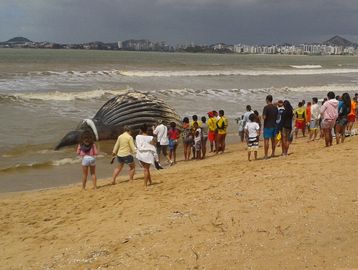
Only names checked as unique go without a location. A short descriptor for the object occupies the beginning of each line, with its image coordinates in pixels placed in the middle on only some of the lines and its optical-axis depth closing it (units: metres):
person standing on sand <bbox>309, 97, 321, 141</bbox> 15.94
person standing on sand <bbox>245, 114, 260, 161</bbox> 11.50
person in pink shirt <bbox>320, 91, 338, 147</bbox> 12.05
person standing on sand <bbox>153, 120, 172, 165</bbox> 13.09
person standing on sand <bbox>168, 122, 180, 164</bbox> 13.42
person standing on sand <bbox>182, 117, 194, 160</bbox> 13.84
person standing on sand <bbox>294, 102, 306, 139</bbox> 16.87
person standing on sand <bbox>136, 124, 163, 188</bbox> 9.49
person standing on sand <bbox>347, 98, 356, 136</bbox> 14.57
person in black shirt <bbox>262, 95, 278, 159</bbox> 11.23
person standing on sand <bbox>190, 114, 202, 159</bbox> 13.46
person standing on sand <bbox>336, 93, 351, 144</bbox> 12.48
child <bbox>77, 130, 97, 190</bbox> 9.95
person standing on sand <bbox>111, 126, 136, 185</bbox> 10.16
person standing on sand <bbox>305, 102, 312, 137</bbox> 17.03
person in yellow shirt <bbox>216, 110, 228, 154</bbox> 13.91
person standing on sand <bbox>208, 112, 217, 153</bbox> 14.03
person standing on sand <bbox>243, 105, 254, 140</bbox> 14.25
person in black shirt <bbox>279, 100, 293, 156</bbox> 11.54
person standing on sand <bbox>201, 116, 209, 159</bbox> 13.78
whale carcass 16.83
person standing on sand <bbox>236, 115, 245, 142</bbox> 15.91
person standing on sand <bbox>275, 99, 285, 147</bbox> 11.51
